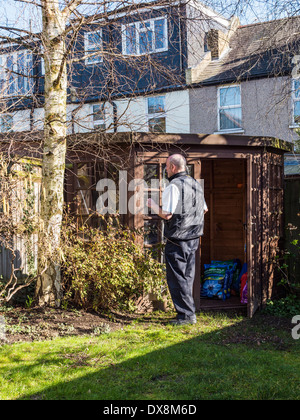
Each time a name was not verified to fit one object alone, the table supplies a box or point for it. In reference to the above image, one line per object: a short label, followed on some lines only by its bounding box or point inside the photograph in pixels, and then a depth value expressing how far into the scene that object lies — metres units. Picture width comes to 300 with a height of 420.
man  6.20
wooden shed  7.07
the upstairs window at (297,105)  15.38
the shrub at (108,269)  6.55
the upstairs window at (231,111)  17.39
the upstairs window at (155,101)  18.41
